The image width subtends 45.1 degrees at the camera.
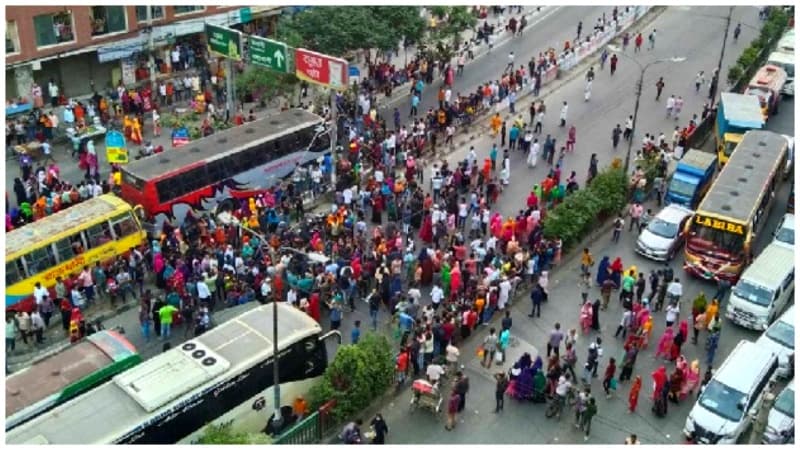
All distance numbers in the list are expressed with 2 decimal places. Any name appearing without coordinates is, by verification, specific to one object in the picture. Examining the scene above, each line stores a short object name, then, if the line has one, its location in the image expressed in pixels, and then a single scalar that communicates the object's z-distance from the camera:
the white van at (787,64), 45.03
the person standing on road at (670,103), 41.84
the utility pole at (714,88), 42.91
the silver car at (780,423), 22.19
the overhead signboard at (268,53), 35.03
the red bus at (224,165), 30.50
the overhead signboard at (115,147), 31.72
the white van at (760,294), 26.92
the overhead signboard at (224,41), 36.56
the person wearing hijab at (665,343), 25.64
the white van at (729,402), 22.19
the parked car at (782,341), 24.66
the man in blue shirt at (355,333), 24.84
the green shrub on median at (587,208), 30.02
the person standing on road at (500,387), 23.34
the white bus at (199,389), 18.94
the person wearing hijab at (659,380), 23.36
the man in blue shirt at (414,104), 41.06
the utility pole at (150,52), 42.84
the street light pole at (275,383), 20.31
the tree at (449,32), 45.43
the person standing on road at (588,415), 22.50
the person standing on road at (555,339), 24.94
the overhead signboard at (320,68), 33.06
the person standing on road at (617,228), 31.66
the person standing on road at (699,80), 44.75
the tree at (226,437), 19.73
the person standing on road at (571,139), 37.78
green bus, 19.67
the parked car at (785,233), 29.70
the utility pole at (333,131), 33.81
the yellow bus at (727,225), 28.89
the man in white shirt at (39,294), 25.77
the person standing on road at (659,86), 43.72
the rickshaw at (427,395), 23.23
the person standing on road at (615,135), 38.47
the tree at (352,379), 22.28
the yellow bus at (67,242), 26.08
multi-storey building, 39.25
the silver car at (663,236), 30.69
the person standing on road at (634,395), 23.53
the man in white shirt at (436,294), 26.66
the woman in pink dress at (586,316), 26.81
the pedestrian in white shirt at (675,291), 27.66
